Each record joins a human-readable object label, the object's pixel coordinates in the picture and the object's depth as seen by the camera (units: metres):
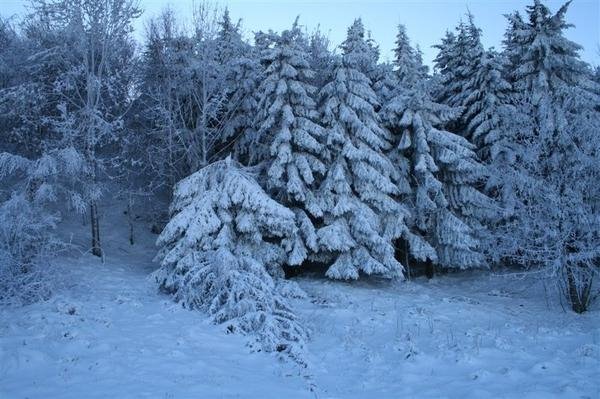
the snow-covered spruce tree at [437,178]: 19.45
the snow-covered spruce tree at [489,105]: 20.97
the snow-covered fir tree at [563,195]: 13.74
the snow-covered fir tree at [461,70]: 22.75
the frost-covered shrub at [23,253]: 11.80
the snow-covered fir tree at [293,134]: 17.59
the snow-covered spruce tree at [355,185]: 17.33
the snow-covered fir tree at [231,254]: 11.12
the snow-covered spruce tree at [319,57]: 22.49
